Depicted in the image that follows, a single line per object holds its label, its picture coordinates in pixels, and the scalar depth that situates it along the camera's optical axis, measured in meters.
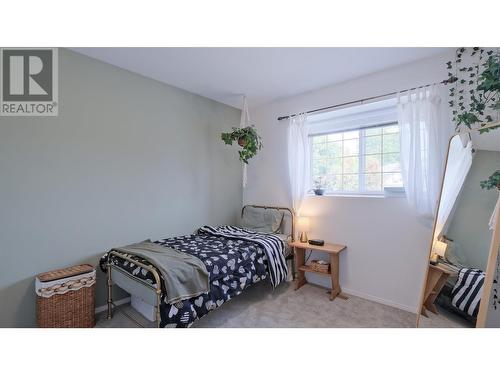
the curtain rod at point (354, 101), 1.98
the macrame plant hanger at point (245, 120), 3.09
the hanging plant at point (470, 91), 1.73
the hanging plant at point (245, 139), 2.90
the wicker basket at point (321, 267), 2.54
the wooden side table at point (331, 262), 2.48
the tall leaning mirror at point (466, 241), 1.29
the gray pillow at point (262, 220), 3.04
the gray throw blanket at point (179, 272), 1.57
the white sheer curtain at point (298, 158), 2.90
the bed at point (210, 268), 1.60
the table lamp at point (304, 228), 2.83
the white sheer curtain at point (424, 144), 2.02
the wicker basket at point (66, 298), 1.68
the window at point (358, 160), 2.50
